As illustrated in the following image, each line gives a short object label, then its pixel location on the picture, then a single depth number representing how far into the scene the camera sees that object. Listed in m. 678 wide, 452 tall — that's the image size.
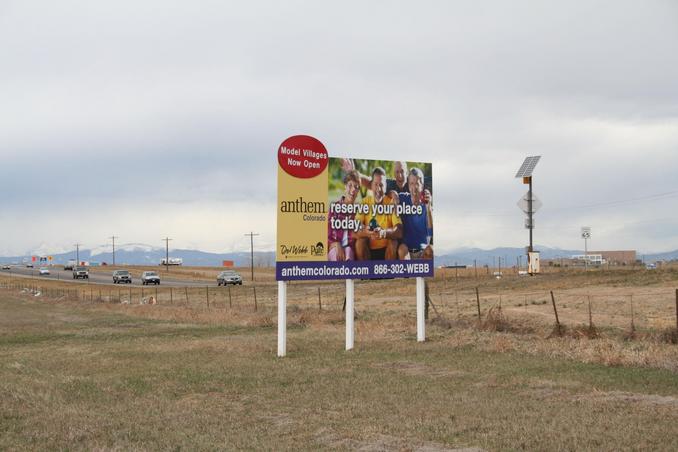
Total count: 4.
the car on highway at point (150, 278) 91.12
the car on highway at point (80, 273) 111.44
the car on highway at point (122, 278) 97.56
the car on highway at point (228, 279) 85.24
